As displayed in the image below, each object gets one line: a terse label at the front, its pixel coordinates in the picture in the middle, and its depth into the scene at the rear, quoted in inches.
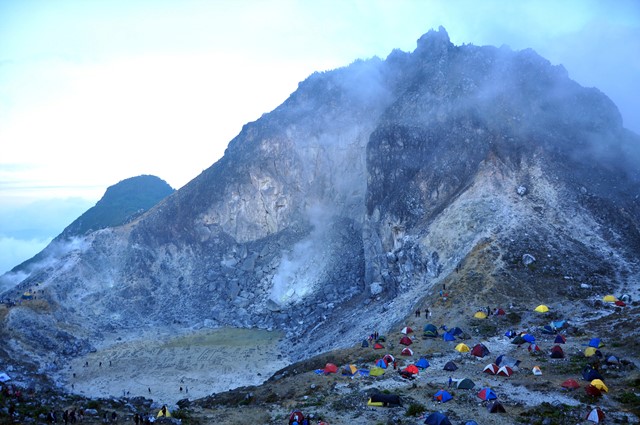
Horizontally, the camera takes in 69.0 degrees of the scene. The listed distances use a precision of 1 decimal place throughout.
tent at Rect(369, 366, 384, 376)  1332.4
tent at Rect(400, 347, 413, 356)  1469.0
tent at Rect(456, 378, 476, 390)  1160.4
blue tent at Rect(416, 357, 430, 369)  1363.2
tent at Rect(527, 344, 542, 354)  1377.1
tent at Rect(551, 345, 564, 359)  1312.7
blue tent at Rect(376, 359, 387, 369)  1372.5
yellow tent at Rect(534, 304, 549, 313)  1641.2
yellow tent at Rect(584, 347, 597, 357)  1263.5
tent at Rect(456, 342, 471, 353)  1466.5
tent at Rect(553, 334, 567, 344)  1416.1
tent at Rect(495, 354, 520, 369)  1289.4
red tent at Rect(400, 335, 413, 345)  1539.1
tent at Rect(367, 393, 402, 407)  1103.6
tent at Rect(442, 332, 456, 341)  1565.5
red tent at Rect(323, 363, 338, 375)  1393.9
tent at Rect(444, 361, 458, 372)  1311.5
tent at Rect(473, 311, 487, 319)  1667.1
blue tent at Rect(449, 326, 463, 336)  1582.2
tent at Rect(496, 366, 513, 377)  1246.3
